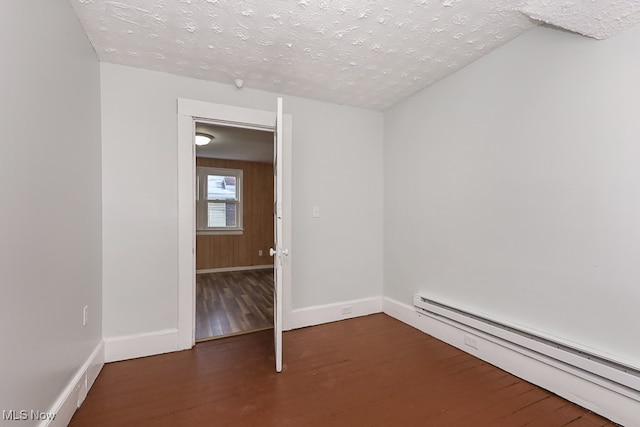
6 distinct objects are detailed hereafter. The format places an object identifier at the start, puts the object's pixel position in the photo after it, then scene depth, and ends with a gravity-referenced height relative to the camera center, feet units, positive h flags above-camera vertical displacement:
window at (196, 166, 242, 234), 18.90 +0.77
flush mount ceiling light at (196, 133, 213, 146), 12.80 +3.56
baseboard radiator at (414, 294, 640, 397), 4.58 -2.82
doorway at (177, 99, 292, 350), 7.57 +0.19
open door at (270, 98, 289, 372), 6.36 -0.89
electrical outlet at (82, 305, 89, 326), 5.61 -2.25
